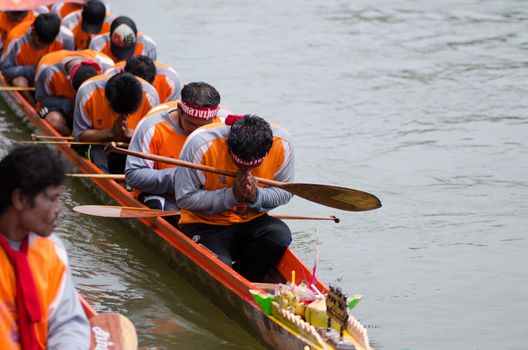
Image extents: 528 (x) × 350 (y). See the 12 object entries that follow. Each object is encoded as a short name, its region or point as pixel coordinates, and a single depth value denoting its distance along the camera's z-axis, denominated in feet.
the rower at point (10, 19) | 73.56
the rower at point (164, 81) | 55.57
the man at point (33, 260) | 20.97
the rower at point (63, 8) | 79.71
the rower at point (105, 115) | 49.03
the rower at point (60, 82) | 58.18
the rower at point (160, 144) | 42.32
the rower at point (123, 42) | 62.59
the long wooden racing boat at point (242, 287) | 31.01
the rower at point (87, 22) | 71.05
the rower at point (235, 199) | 37.14
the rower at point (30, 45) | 65.57
